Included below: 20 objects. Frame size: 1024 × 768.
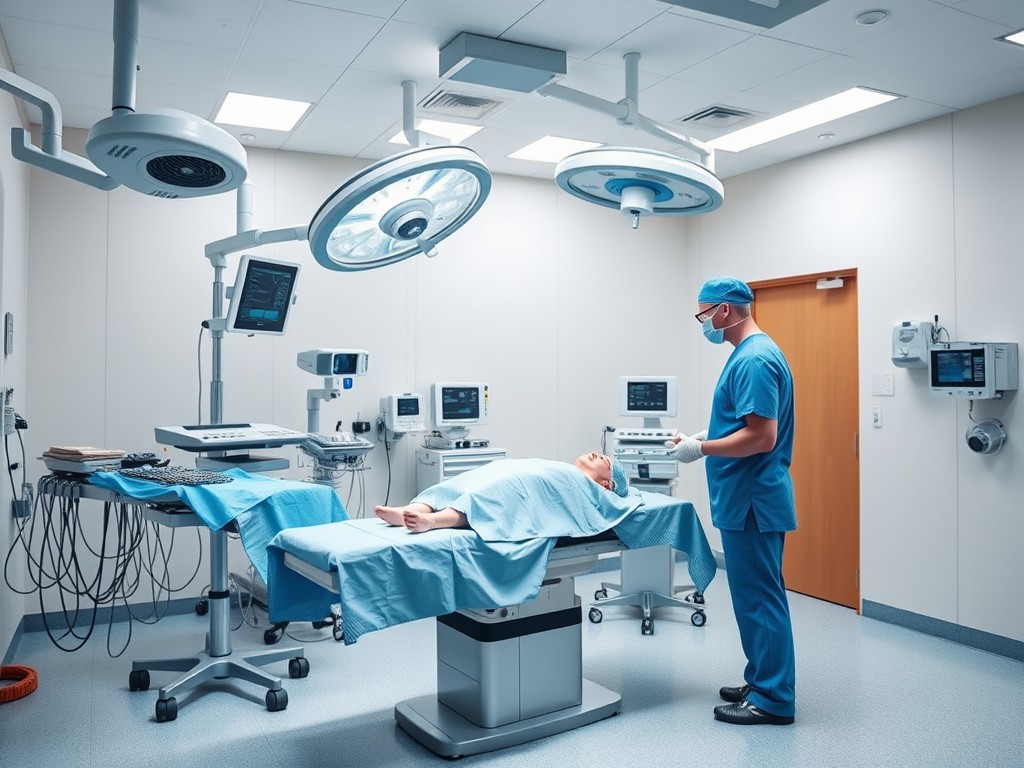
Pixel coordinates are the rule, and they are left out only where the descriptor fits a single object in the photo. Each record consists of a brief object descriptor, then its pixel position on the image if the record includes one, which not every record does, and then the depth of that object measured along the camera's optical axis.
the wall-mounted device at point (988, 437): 3.88
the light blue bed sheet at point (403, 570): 2.40
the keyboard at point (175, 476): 2.95
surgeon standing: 2.96
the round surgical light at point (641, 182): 2.67
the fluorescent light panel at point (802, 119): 4.04
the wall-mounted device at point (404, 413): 4.72
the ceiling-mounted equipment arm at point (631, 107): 3.48
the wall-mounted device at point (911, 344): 4.15
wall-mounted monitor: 3.80
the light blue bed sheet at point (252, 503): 2.88
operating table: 2.45
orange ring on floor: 3.21
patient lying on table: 2.71
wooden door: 4.76
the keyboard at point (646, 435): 4.73
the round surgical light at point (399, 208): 2.21
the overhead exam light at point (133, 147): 1.90
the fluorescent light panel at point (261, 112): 4.05
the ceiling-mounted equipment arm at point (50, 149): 2.26
